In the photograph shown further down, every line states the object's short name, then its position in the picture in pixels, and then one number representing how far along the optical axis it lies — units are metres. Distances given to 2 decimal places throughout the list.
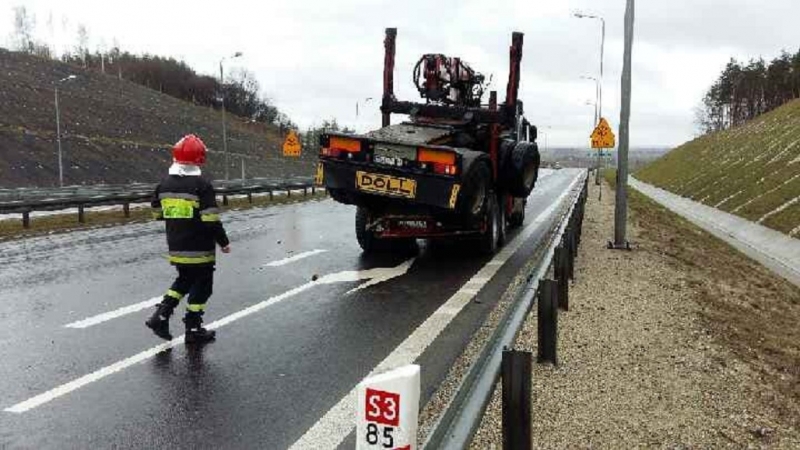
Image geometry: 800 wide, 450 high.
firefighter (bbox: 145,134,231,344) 6.46
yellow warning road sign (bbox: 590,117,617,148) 23.19
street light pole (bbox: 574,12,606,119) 27.07
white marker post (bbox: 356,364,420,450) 2.50
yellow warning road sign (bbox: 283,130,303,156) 34.19
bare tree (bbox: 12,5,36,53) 112.00
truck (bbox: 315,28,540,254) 10.44
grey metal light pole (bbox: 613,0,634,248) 14.07
